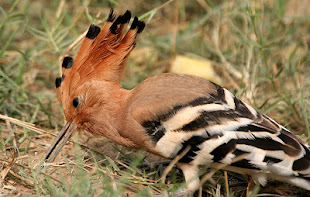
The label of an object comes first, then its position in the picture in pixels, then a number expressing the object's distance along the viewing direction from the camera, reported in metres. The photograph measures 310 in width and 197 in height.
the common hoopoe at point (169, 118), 4.68
